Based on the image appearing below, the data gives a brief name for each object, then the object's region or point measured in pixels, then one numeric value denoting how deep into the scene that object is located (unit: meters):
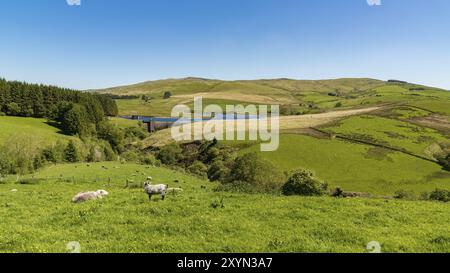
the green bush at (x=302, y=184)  37.59
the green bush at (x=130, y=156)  108.71
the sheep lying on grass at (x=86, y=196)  22.50
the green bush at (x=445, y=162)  101.51
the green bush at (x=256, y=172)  73.50
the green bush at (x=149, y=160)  104.50
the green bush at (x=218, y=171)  89.46
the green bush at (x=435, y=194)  49.66
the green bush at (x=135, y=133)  171.95
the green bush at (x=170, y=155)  122.31
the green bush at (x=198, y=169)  99.32
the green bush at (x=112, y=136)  139.54
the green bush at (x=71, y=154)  91.38
